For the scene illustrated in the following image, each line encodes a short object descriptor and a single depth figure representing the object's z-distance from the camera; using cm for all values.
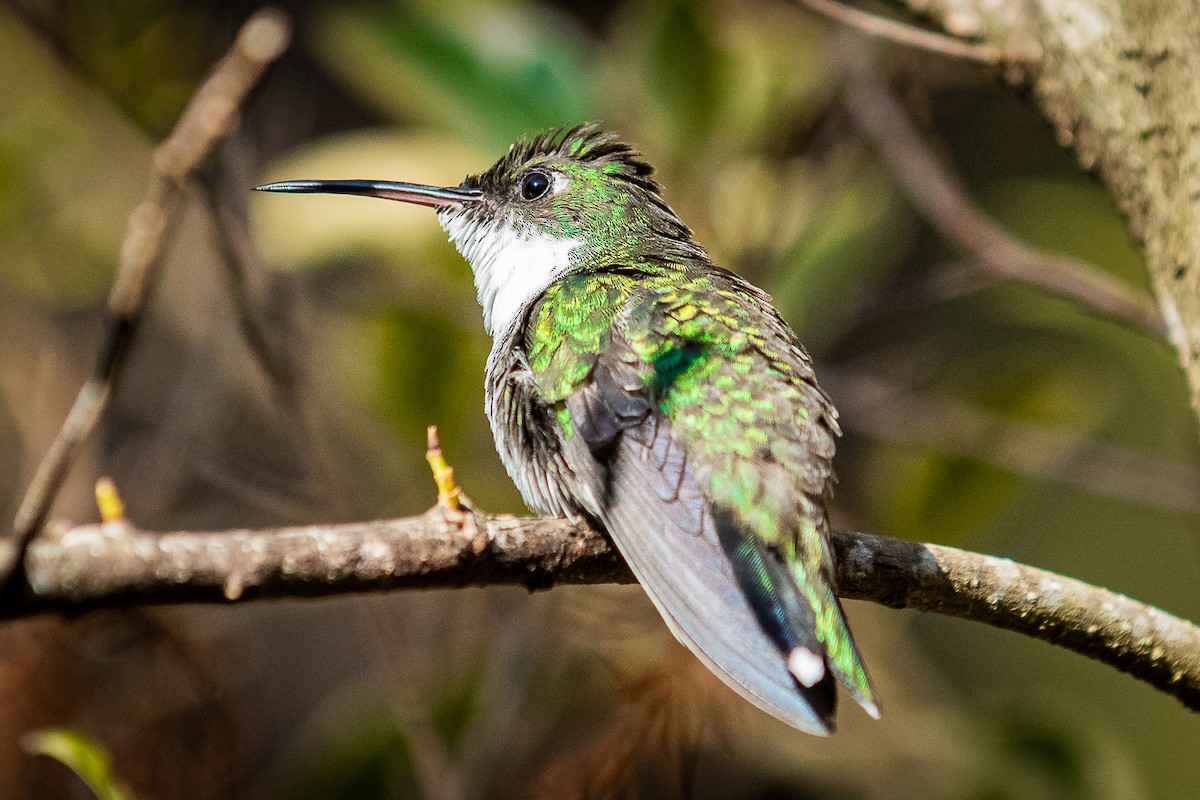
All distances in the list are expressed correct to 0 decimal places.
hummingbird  406
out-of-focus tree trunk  458
